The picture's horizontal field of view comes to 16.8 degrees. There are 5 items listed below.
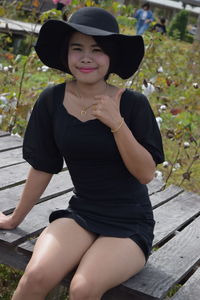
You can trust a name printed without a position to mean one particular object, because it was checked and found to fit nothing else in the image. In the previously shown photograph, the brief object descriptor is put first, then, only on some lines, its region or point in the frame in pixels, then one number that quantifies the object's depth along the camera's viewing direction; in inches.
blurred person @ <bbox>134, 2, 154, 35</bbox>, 709.6
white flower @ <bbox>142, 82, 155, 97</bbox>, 202.1
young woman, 104.4
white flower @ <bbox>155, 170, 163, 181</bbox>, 204.1
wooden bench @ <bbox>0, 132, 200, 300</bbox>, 108.9
